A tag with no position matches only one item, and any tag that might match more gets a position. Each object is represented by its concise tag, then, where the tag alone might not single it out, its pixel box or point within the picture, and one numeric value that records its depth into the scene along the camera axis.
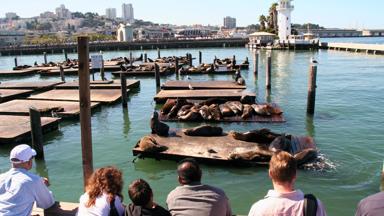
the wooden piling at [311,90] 15.71
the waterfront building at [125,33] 112.75
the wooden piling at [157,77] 25.39
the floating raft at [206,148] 9.77
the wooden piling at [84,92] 6.18
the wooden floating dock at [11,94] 20.11
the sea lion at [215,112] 14.77
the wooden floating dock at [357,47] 50.99
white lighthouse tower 72.56
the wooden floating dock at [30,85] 23.67
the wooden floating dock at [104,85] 23.31
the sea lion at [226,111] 15.02
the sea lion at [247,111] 14.68
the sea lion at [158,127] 11.66
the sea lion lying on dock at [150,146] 10.31
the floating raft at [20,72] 35.72
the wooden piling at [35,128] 10.73
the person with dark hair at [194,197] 4.03
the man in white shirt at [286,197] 3.28
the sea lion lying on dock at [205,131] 11.48
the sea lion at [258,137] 10.77
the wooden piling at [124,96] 18.51
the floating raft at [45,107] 15.87
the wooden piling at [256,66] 30.48
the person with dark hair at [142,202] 3.79
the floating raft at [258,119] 14.53
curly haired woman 3.92
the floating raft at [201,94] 18.18
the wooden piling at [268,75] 23.77
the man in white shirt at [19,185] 4.33
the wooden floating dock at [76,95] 19.09
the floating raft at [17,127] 12.20
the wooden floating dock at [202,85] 21.83
